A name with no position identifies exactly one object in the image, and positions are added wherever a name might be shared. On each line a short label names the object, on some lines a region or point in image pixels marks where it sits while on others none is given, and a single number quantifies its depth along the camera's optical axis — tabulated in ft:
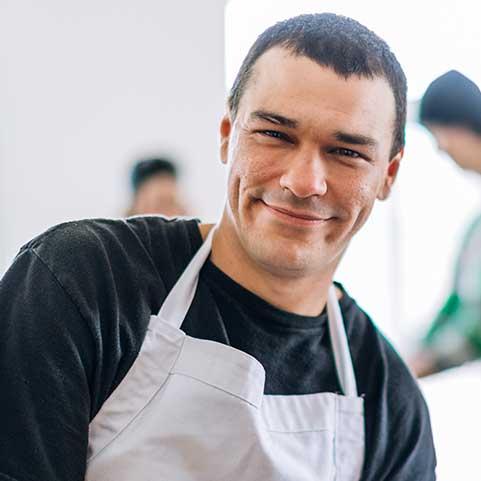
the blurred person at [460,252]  6.18
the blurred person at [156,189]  8.37
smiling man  2.98
